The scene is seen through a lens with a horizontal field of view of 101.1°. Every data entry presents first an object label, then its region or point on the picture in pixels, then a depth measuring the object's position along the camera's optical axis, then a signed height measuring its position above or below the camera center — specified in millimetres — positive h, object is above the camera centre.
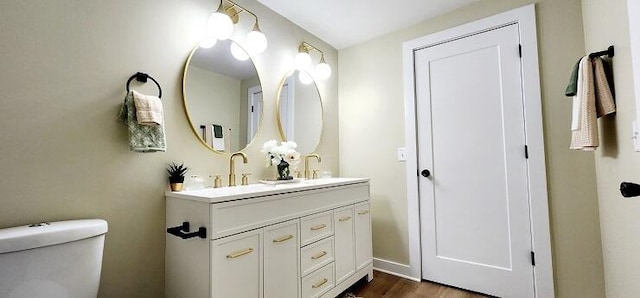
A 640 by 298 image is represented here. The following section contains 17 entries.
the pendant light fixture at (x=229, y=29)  1698 +893
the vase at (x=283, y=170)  2018 -81
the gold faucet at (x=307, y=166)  2414 -65
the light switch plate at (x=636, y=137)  998 +59
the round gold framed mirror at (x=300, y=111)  2301 +451
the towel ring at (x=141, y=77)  1415 +465
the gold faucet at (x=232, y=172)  1792 -79
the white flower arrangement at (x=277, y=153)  1990 +49
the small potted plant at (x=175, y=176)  1502 -82
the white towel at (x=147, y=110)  1311 +266
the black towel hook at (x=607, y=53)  1304 +507
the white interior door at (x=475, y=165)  1965 -76
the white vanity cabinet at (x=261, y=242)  1269 -466
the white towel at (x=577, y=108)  1401 +248
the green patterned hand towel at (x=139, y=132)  1320 +153
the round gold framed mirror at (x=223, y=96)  1686 +451
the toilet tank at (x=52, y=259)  914 -360
